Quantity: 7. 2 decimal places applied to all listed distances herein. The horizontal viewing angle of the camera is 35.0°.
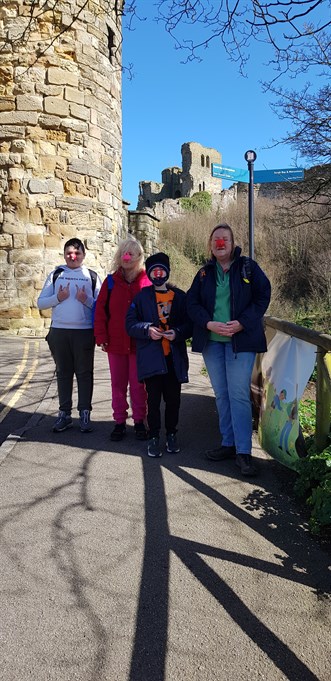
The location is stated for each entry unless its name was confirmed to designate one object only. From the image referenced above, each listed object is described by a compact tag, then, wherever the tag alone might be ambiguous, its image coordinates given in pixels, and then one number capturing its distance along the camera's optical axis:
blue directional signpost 9.66
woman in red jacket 4.82
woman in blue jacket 4.15
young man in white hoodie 5.00
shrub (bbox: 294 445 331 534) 3.11
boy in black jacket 4.41
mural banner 3.96
